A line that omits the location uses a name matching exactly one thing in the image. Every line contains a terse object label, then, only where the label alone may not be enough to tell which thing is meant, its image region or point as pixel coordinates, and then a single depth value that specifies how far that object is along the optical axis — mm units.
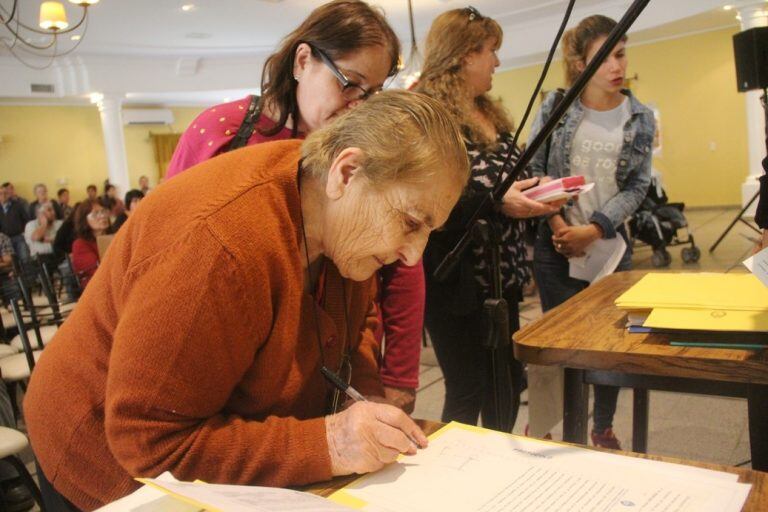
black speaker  3734
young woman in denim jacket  2004
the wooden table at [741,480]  639
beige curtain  13765
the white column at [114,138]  10422
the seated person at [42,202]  10625
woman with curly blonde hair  1666
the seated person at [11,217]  9578
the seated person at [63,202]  10672
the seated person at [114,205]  6887
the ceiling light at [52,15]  4891
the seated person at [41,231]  8789
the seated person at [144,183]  12502
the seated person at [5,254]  5945
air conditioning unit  13219
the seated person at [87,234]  5297
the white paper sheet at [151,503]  644
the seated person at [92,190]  10406
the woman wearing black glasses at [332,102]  1329
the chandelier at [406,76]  7906
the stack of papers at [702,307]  951
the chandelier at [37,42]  8270
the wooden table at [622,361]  897
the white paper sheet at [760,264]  860
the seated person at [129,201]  6203
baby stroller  5820
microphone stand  1056
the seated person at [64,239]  6348
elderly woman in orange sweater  689
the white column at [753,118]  7867
